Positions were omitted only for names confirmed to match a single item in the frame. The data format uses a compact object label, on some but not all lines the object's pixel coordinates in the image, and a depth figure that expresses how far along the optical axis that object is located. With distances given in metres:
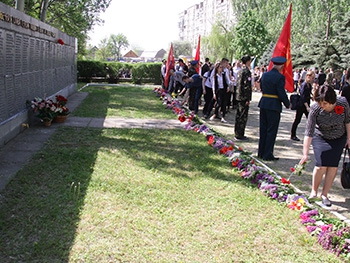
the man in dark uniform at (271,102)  6.95
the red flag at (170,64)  17.09
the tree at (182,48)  109.91
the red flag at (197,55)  16.70
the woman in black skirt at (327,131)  4.82
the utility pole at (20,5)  15.99
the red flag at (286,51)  8.06
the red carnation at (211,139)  8.16
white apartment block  101.64
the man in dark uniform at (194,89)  12.67
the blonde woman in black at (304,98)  8.95
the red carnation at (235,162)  6.54
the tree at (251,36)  53.56
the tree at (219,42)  63.84
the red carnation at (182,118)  10.98
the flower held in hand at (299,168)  5.12
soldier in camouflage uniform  8.37
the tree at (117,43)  116.69
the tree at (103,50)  93.50
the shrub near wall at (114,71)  28.06
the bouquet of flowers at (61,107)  9.72
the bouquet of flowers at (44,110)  9.28
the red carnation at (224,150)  7.38
